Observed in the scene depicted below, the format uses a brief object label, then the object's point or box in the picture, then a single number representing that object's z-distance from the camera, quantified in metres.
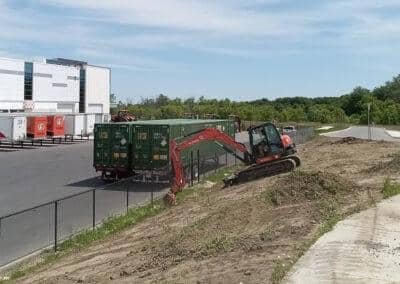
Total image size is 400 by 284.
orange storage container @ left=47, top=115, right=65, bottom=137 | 57.34
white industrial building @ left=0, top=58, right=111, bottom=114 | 85.12
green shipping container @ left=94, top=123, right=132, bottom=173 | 30.41
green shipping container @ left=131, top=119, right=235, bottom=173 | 29.78
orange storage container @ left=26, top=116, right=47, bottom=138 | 53.81
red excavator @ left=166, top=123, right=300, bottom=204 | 25.03
